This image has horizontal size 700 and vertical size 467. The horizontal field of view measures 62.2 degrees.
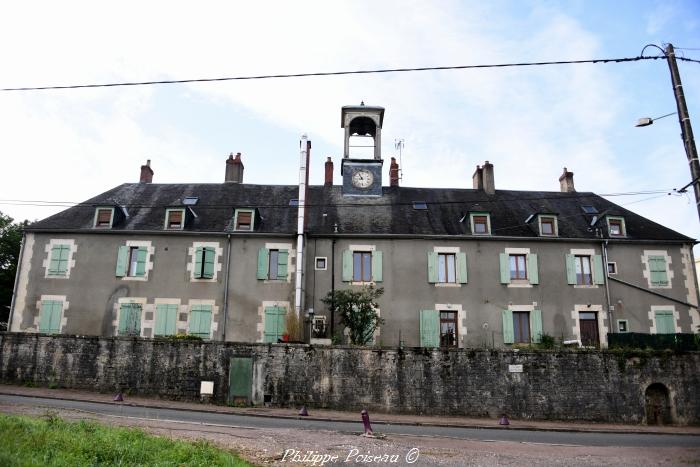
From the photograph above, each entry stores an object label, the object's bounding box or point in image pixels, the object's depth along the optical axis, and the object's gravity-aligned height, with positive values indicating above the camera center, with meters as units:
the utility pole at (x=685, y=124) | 10.97 +4.85
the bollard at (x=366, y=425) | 13.16 -1.21
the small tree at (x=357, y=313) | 21.64 +2.09
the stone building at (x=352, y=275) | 23.12 +3.79
